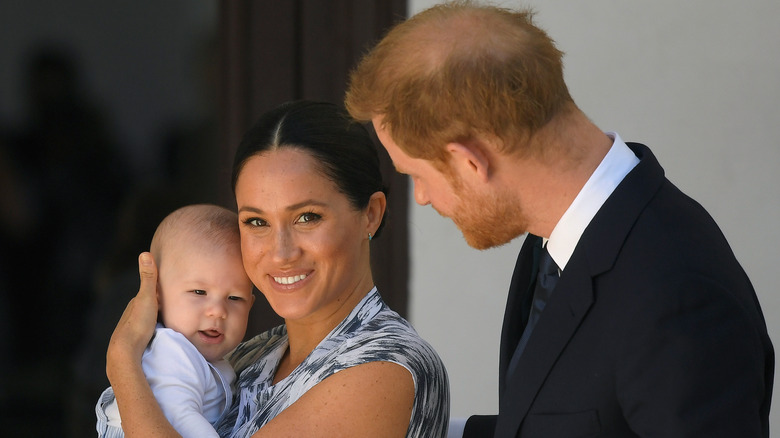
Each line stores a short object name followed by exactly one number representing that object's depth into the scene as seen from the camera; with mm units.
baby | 8921
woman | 8809
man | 8547
